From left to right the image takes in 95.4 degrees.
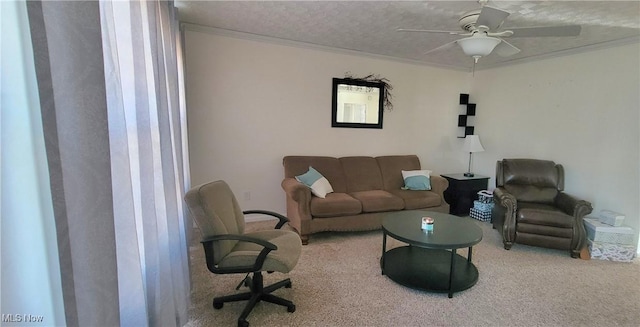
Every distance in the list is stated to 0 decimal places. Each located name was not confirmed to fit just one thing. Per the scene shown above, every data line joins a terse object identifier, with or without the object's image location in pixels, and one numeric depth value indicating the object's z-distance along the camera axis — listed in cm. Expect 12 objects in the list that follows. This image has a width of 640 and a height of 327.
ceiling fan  215
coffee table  235
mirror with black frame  431
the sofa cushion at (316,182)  347
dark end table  449
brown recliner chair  315
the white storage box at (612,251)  306
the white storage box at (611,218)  318
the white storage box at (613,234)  308
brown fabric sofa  330
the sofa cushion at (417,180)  405
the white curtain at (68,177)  63
